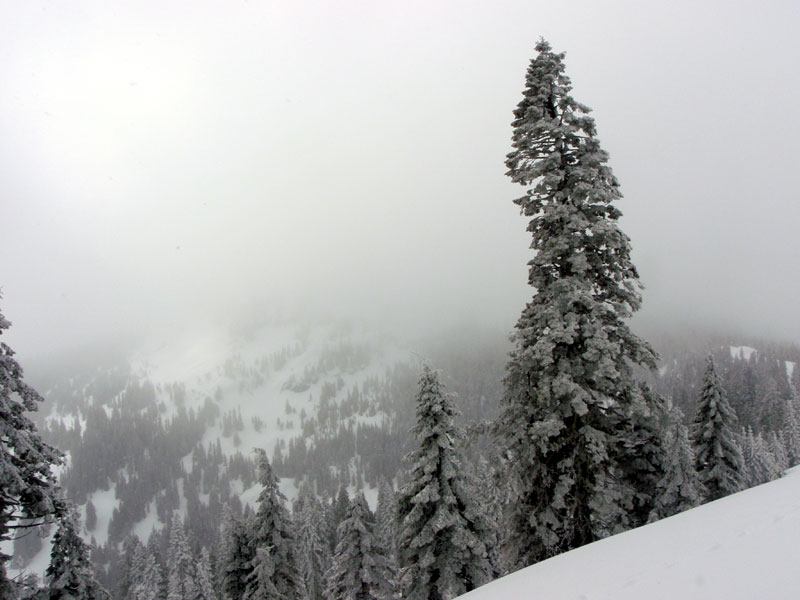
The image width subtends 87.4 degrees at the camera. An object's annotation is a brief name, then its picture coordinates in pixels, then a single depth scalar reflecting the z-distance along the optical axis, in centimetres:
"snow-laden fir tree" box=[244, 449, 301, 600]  2162
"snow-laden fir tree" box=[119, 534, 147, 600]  6227
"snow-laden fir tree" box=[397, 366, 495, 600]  1709
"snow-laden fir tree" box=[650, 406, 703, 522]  2025
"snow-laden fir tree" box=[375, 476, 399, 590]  2564
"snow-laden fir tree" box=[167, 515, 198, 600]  4131
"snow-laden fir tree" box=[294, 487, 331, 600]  4447
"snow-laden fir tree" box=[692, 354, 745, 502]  2492
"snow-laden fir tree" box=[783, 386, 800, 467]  5722
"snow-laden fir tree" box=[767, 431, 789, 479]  5530
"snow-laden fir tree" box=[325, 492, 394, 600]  2423
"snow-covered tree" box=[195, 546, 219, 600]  3173
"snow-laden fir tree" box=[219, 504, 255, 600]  2589
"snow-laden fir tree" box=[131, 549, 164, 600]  4853
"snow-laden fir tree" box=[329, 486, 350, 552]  4355
